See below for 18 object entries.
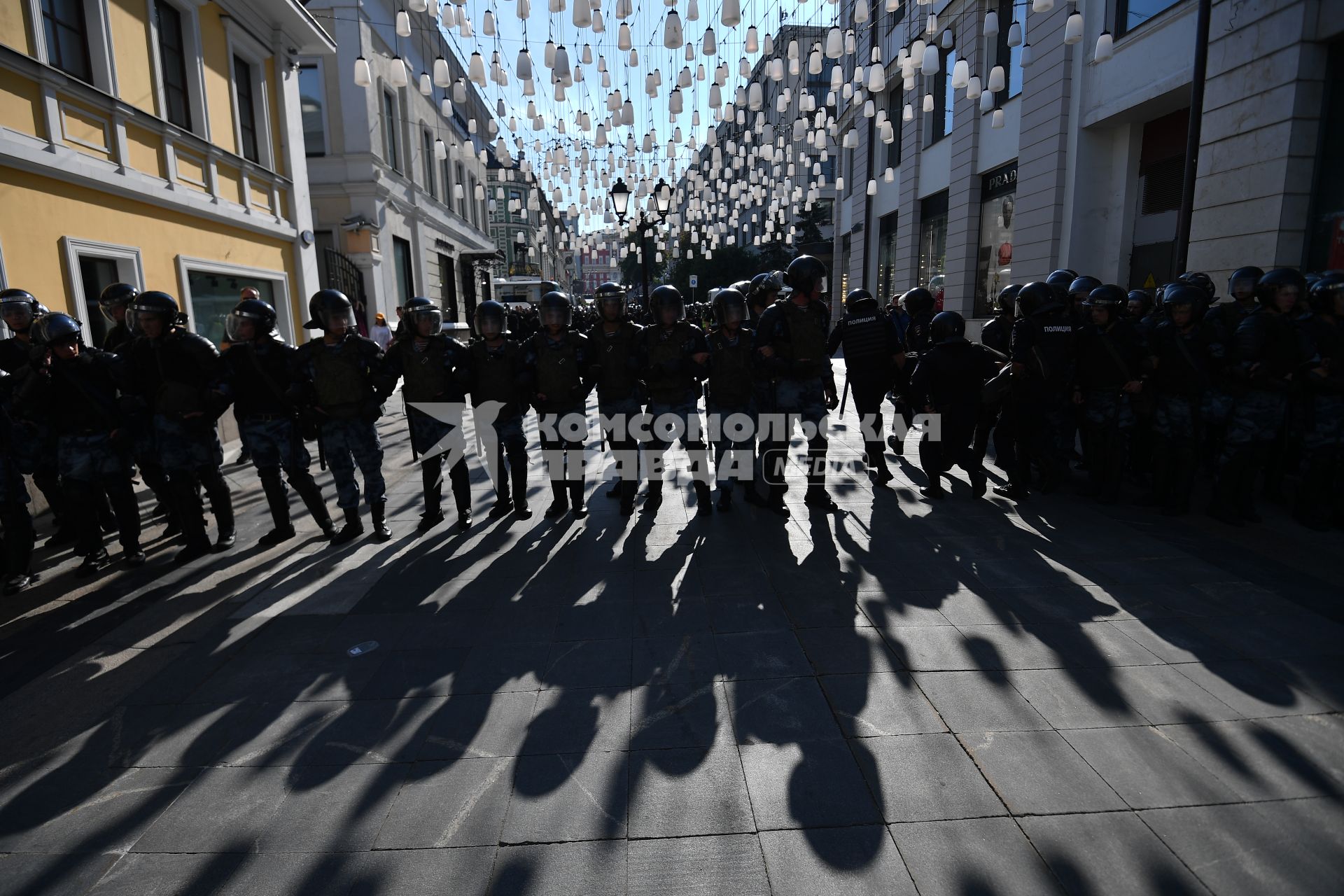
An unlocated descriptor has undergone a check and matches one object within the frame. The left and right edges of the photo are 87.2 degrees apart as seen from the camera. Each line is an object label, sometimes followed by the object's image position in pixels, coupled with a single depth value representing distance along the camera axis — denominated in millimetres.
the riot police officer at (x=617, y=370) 6070
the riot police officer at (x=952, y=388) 6242
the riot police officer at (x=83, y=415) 4883
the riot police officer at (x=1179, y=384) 5566
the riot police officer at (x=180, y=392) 5133
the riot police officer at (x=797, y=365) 6035
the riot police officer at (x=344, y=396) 5512
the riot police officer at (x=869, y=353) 6602
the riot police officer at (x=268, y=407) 5375
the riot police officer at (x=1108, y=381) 5918
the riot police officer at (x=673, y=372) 5938
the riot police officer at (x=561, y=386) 5957
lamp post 14242
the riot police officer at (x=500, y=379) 5961
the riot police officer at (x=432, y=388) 5828
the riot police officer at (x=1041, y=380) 6090
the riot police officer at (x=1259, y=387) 5191
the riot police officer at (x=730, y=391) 6034
